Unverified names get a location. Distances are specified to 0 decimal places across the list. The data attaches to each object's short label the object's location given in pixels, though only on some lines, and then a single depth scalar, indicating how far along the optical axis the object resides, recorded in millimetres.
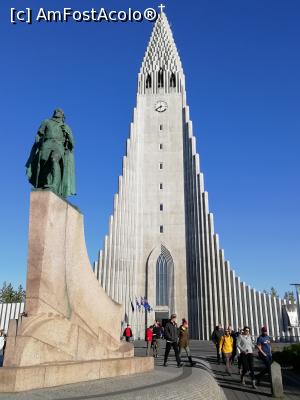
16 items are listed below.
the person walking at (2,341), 11491
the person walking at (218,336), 13180
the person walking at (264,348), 8677
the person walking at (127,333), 17828
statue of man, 8180
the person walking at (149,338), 13850
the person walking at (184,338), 10023
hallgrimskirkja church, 32188
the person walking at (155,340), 15008
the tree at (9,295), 53500
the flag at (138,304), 33584
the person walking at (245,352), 8687
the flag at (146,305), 32781
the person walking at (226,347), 10542
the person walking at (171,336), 9586
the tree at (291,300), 32356
